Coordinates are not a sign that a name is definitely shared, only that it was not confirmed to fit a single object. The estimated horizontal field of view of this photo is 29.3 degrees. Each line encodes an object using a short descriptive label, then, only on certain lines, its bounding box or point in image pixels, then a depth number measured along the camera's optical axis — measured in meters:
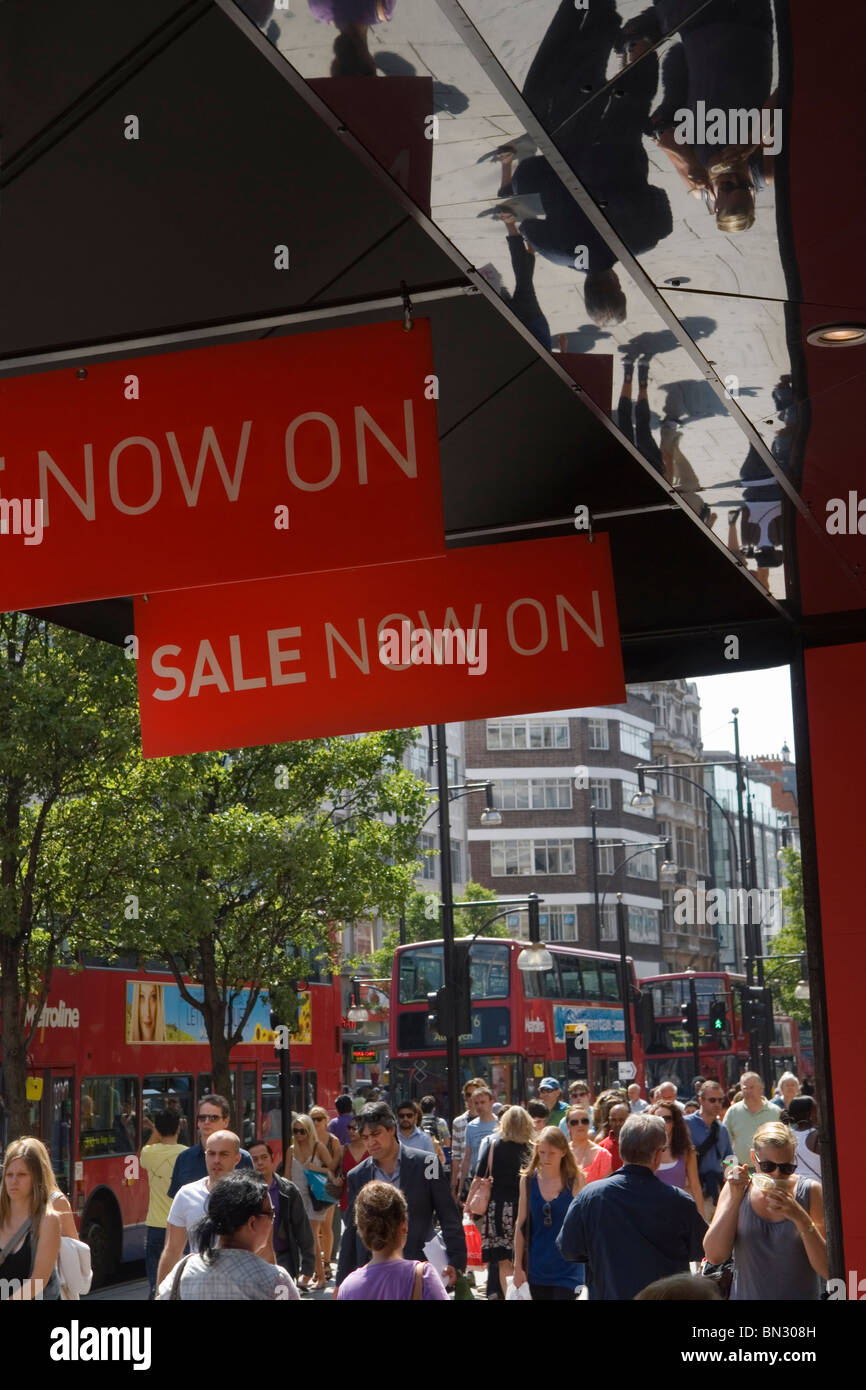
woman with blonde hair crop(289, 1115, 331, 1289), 15.53
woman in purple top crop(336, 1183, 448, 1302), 5.30
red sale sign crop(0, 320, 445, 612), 4.49
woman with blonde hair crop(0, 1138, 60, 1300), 6.88
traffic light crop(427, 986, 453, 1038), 19.91
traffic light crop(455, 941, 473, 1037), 19.89
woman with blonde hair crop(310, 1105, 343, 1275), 16.33
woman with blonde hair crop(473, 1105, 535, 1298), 9.97
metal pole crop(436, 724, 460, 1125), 20.44
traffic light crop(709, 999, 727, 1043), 30.05
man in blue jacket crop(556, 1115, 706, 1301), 6.13
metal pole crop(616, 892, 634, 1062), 30.46
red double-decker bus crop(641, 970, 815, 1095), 33.88
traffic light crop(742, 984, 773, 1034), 29.60
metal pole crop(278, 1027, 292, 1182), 14.08
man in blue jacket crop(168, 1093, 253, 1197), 9.68
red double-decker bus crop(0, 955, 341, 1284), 18.91
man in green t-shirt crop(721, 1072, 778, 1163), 13.16
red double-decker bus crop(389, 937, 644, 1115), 27.03
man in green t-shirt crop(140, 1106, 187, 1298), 11.52
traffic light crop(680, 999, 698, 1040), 28.61
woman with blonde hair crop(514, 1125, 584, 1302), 8.42
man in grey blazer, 8.02
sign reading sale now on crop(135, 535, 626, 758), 5.83
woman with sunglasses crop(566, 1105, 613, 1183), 11.05
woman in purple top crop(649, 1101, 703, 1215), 9.59
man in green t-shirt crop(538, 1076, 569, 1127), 15.76
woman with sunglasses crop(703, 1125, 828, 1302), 6.20
